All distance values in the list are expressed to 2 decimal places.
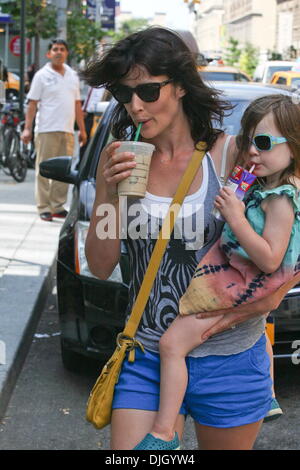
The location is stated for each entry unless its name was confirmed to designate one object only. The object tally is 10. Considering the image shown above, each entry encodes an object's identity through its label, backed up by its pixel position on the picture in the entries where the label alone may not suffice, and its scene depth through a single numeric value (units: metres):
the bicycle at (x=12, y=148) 13.84
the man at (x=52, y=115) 10.45
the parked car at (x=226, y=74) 22.83
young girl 2.55
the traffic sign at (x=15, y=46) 24.77
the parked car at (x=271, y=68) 22.00
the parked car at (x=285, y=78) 13.49
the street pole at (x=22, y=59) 16.70
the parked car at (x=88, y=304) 4.84
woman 2.62
